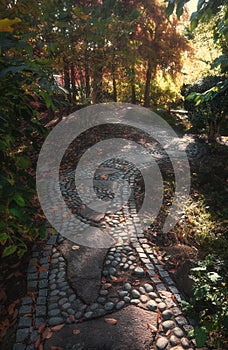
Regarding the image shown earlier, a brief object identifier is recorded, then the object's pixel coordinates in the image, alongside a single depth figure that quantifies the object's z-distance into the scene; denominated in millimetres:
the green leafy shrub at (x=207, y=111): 6754
